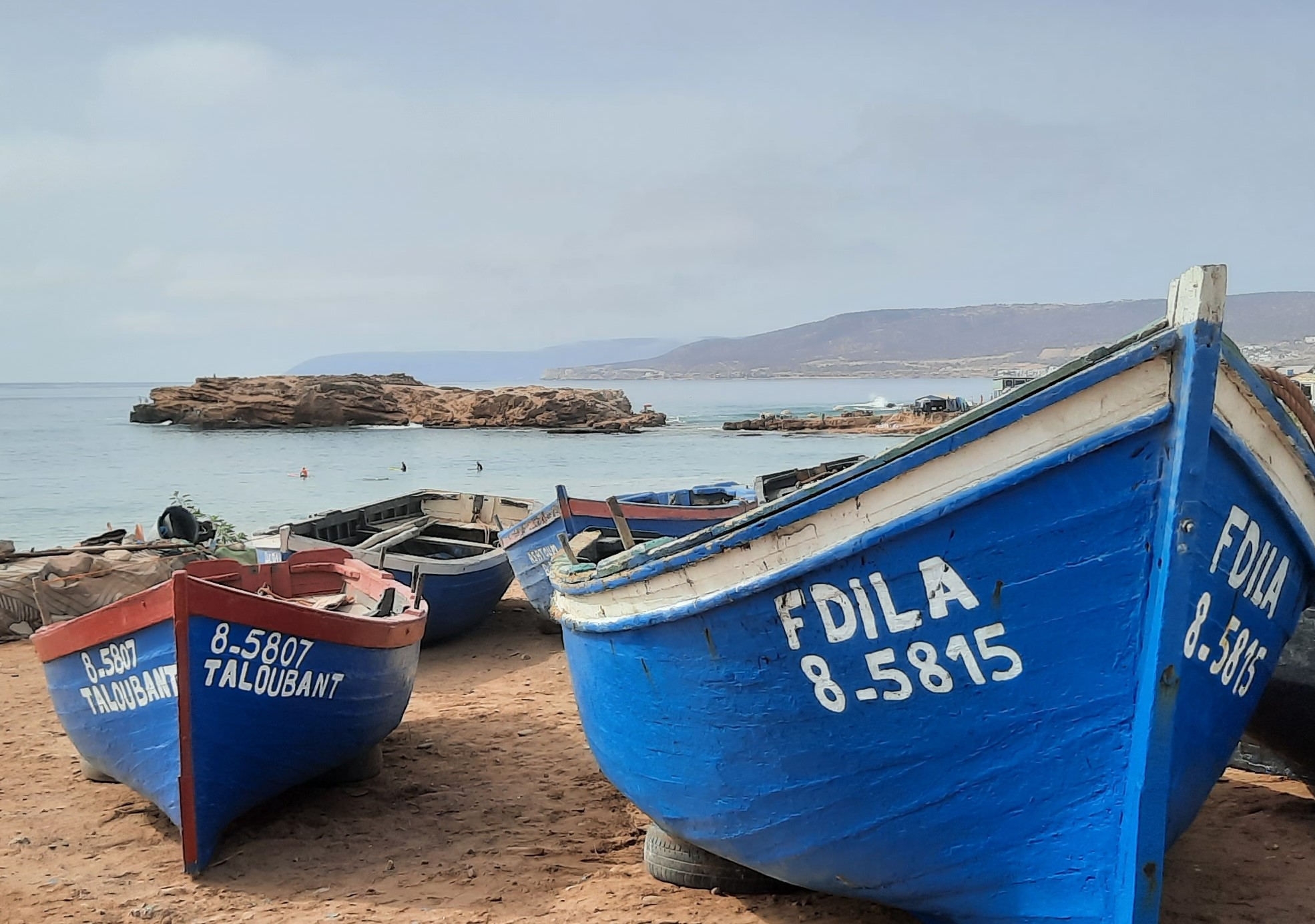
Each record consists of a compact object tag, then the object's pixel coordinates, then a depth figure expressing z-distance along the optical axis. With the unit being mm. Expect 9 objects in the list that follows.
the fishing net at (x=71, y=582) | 10719
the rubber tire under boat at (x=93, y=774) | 6945
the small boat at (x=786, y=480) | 10883
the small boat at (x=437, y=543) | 10828
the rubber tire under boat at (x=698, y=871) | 4766
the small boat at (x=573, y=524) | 10297
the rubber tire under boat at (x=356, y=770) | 6801
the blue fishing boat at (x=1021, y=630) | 3000
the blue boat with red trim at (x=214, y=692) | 5414
